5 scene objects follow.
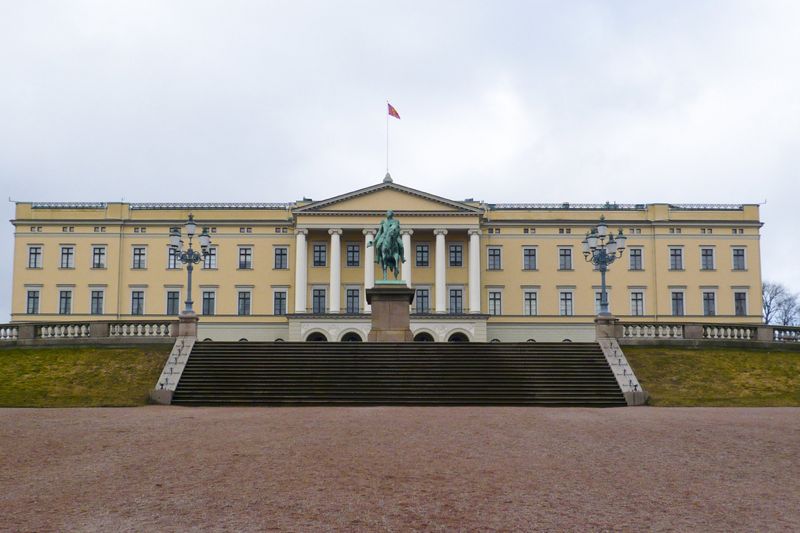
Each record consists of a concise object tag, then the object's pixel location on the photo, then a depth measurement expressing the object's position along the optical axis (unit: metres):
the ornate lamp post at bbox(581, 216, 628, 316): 32.50
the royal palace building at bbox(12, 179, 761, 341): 69.19
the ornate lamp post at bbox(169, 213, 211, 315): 33.22
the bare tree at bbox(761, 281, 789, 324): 109.38
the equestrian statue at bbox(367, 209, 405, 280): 39.72
